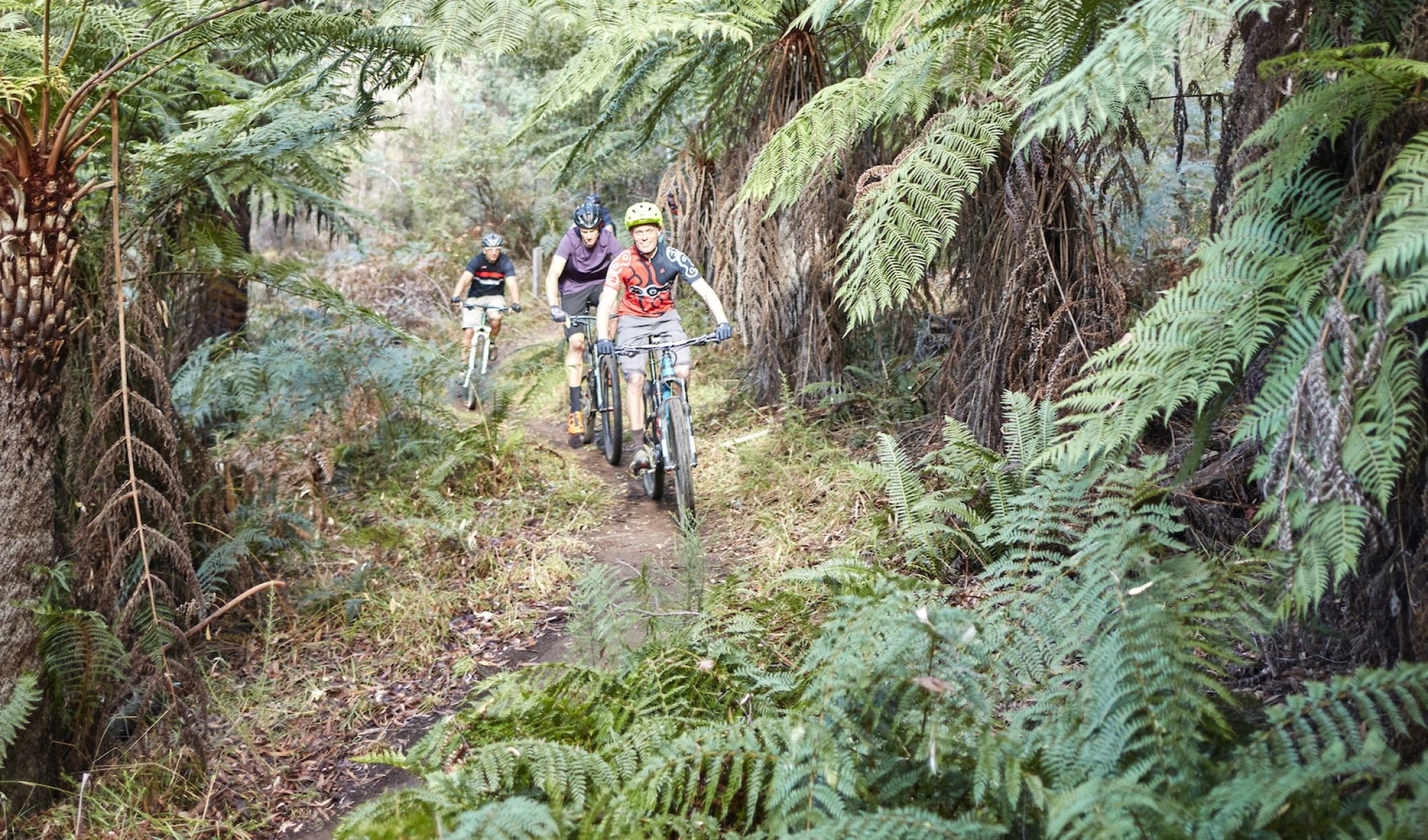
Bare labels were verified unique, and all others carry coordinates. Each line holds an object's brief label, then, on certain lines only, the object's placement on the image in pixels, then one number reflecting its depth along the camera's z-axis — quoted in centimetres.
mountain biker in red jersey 719
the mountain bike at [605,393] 860
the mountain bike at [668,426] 685
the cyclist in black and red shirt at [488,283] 1186
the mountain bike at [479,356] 1145
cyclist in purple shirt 901
